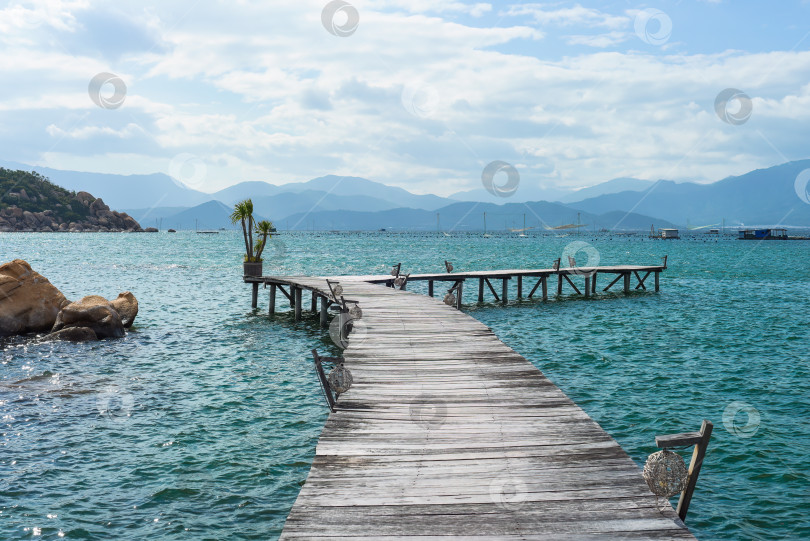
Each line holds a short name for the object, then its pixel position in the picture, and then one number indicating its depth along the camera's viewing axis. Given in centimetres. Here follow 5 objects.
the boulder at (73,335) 1919
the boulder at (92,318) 1984
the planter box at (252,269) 2761
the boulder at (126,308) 2209
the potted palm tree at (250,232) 2769
